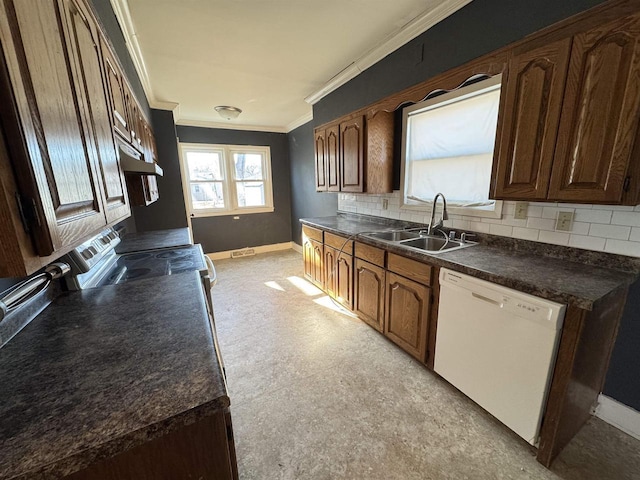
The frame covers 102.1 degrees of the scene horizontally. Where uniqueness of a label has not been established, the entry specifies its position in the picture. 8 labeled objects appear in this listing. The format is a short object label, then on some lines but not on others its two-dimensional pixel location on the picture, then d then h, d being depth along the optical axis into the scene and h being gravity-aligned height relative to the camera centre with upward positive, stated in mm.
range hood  1379 +131
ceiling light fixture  3771 +1108
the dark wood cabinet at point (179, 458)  565 -615
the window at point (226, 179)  4844 +158
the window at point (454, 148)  1996 +294
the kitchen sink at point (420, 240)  2131 -506
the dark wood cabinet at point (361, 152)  2660 +347
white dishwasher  1260 -894
